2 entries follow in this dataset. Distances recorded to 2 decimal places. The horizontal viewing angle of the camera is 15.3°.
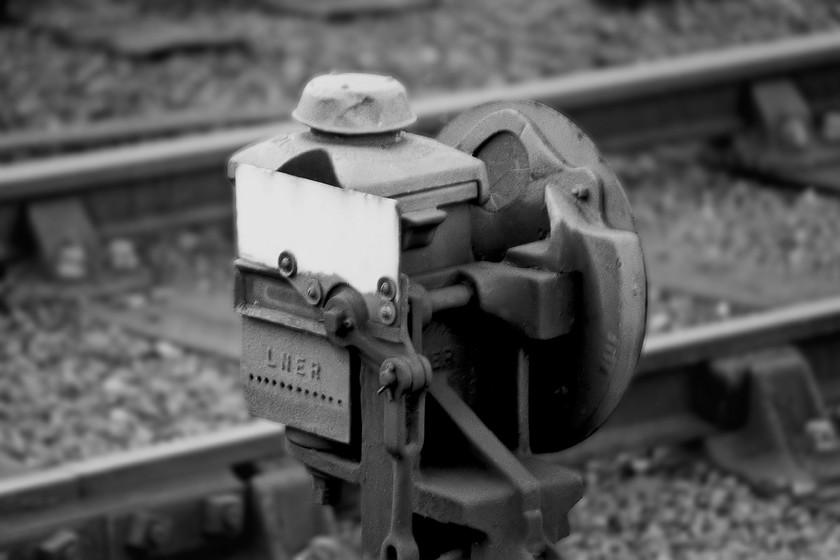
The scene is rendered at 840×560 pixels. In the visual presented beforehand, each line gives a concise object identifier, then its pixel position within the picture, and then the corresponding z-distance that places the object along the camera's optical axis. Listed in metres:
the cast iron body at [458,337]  5.96
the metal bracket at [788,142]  15.10
